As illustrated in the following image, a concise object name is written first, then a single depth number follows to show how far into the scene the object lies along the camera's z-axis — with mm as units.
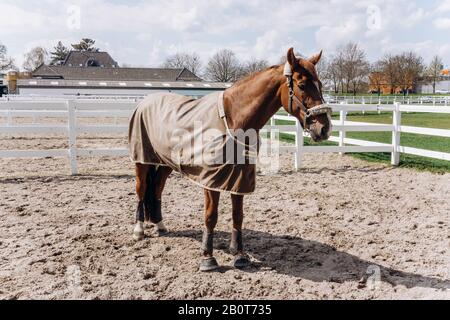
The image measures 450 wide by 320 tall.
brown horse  3100
